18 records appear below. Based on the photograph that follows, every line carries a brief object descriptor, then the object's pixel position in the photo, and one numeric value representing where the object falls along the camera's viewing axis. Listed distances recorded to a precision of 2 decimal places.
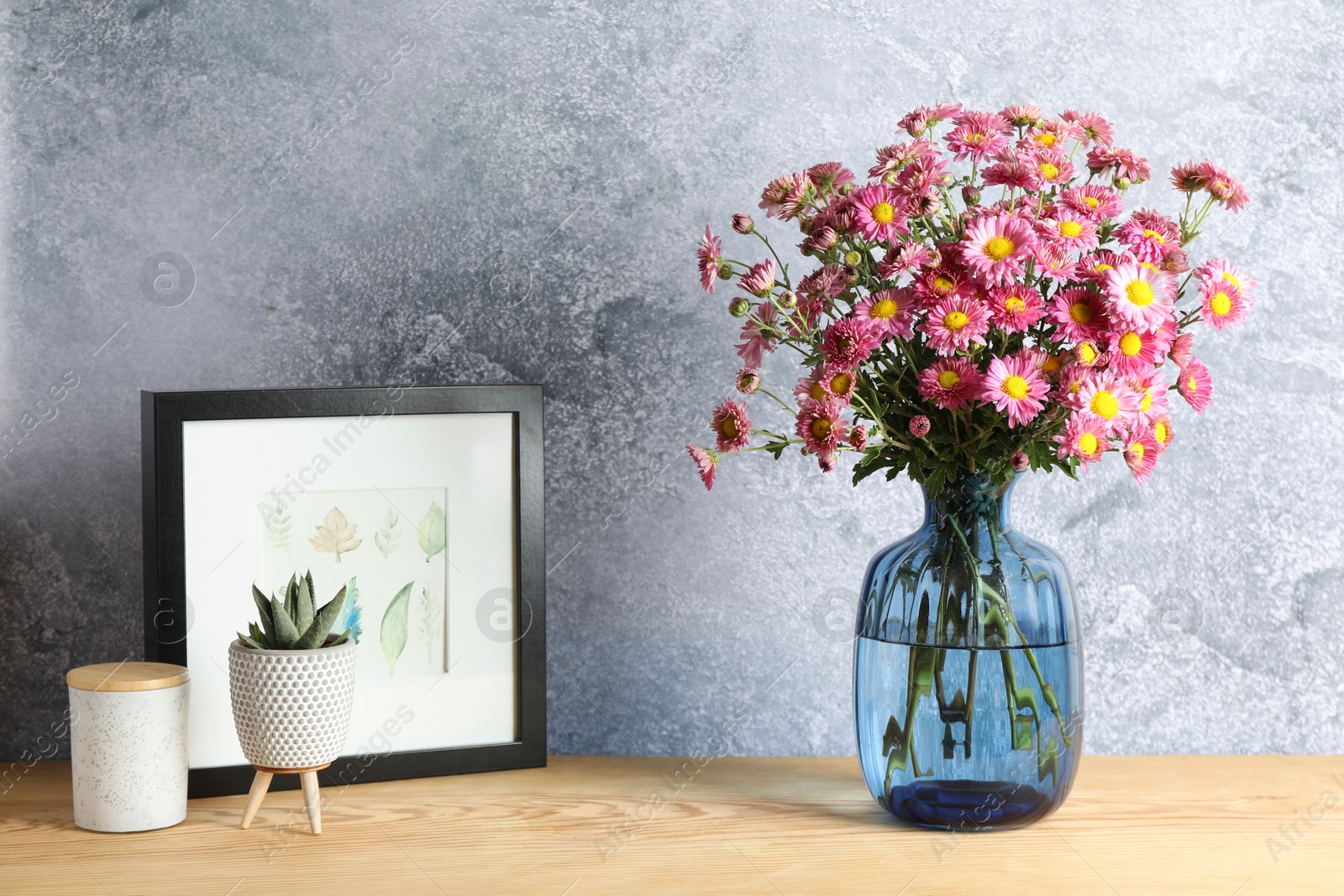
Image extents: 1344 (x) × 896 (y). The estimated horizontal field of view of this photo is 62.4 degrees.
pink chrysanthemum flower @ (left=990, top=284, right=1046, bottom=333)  0.73
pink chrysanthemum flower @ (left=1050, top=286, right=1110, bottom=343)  0.74
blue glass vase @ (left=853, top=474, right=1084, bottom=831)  0.80
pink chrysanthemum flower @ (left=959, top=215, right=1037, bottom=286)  0.74
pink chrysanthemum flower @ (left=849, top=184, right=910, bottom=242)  0.78
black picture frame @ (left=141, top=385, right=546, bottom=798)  0.84
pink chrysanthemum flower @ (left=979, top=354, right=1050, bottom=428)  0.73
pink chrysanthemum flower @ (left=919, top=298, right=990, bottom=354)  0.73
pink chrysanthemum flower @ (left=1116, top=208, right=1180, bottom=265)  0.77
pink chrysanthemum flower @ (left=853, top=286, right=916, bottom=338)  0.76
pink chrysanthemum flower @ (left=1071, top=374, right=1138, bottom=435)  0.73
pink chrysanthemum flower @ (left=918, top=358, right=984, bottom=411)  0.74
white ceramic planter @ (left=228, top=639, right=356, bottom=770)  0.80
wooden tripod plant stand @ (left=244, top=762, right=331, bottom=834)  0.82
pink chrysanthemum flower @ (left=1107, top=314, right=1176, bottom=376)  0.74
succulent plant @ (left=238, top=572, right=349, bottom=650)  0.82
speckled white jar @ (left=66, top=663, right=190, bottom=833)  0.80
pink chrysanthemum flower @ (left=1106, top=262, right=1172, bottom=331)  0.73
